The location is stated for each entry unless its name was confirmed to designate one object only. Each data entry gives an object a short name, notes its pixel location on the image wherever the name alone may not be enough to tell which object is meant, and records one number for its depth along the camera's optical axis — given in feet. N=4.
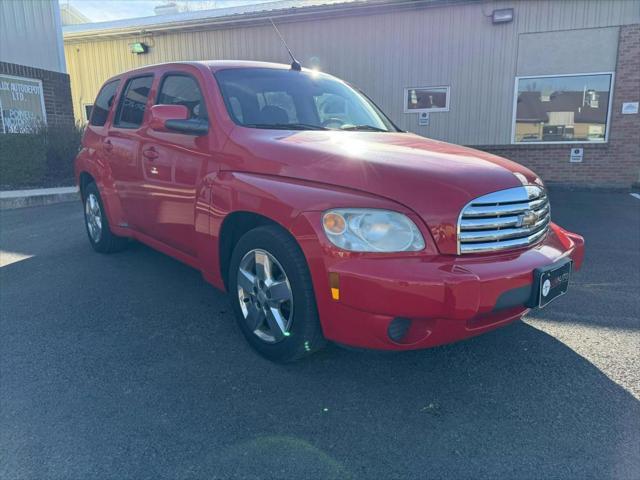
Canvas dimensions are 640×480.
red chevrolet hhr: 7.94
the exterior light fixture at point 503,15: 35.83
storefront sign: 36.09
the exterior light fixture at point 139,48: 47.34
